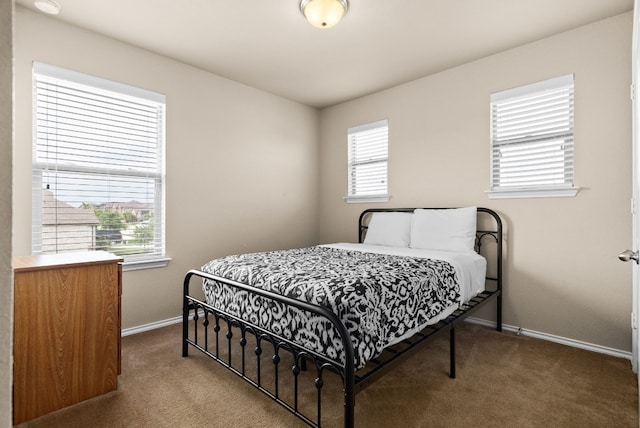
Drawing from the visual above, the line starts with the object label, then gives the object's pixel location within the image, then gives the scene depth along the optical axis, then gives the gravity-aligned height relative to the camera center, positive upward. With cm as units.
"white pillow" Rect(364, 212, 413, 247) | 330 -16
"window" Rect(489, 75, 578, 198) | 263 +66
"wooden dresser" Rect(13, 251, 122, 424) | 161 -64
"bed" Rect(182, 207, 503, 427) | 149 -49
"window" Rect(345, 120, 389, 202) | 386 +67
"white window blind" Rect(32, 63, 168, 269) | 242 +39
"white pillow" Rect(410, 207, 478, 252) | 287 -14
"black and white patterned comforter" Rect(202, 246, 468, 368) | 151 -44
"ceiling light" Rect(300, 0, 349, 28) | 212 +140
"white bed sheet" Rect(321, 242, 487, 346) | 234 -41
